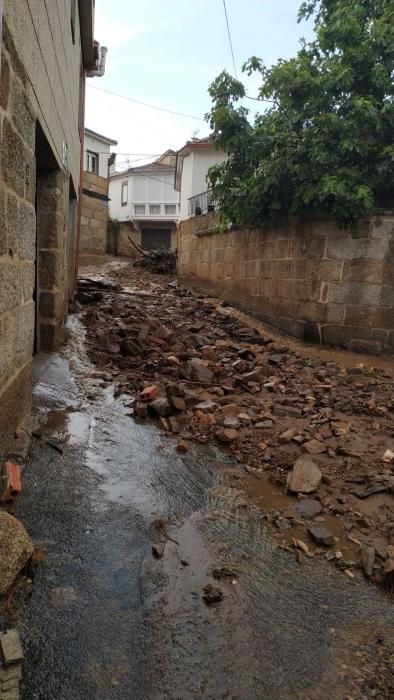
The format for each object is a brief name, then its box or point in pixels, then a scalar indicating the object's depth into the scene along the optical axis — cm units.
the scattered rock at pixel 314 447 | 347
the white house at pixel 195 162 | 2170
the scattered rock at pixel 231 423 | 379
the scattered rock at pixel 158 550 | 214
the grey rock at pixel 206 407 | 402
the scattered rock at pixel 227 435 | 356
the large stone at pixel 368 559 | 222
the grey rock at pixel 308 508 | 272
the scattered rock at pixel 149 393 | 412
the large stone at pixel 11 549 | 168
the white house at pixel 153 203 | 3347
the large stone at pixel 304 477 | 294
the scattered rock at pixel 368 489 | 295
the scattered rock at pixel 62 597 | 175
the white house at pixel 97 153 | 2419
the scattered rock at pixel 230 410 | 404
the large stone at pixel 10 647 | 143
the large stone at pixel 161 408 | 388
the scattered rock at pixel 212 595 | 189
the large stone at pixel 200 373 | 482
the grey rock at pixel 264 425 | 385
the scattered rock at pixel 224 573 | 208
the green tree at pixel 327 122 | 634
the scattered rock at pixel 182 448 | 335
